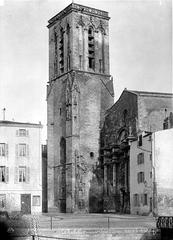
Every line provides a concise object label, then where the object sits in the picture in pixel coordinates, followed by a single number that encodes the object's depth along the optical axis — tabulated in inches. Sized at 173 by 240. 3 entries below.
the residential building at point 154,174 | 1592.0
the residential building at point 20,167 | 1855.3
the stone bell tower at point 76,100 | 2218.9
